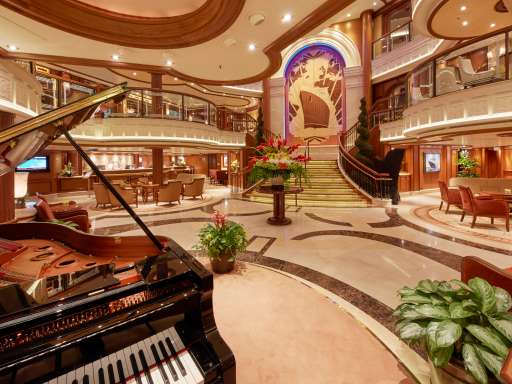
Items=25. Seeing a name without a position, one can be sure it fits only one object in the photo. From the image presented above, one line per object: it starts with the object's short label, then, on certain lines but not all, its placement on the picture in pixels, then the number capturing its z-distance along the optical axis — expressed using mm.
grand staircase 8195
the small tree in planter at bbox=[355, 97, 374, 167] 9555
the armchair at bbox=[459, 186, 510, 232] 5160
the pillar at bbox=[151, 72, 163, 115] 9344
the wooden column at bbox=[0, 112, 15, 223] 4910
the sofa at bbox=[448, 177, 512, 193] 7854
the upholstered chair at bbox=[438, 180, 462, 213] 6438
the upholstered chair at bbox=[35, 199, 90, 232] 3914
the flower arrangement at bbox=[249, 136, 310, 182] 5371
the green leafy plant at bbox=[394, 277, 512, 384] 1062
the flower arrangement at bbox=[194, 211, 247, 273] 3117
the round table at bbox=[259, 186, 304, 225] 5848
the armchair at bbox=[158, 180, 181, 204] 8445
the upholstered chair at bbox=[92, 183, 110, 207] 7934
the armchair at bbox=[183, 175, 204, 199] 9727
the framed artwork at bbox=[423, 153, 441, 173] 11469
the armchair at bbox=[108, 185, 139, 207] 8048
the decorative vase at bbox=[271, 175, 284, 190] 5629
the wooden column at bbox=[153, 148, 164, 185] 10383
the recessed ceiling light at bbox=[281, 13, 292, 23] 4812
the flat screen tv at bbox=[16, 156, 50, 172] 10695
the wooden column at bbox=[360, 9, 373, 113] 11828
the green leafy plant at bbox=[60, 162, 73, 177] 11633
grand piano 889
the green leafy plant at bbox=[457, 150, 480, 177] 9963
